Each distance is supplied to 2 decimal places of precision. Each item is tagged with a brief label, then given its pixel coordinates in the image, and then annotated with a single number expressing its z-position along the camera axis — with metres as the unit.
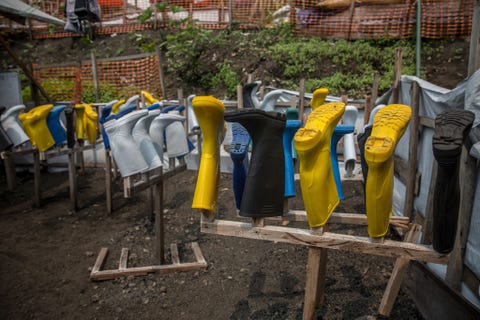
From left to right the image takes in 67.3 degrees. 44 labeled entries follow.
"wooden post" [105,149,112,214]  5.02
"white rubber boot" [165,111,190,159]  3.69
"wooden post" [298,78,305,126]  6.07
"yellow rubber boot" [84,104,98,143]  5.22
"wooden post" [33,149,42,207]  5.36
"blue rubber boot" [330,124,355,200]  2.48
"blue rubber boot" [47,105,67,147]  4.99
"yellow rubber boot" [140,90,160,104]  5.33
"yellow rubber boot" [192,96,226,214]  1.93
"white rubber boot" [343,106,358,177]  3.69
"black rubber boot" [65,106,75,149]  4.91
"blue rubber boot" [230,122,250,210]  2.06
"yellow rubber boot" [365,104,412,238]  1.60
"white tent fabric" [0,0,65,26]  6.67
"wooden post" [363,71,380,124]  5.78
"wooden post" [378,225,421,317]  2.41
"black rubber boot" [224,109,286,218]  1.83
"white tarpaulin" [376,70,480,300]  2.36
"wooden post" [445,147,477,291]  2.39
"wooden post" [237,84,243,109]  6.40
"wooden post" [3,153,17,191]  6.63
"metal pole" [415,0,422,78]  8.23
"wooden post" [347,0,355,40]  10.15
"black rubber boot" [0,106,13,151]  5.16
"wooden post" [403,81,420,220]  3.82
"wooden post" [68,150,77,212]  5.16
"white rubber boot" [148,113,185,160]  3.44
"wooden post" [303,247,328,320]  1.93
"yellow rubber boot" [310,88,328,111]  2.85
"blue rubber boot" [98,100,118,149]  4.74
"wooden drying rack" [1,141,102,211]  5.00
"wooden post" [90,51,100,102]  9.03
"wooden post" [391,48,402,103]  4.77
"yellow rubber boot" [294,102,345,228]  1.70
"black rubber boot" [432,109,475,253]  1.46
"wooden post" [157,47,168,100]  8.62
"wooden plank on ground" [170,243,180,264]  3.86
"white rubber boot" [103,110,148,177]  3.05
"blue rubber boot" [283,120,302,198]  2.24
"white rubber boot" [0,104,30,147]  5.13
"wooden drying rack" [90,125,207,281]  3.49
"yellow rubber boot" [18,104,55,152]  4.83
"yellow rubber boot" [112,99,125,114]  5.05
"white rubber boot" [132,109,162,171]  3.21
